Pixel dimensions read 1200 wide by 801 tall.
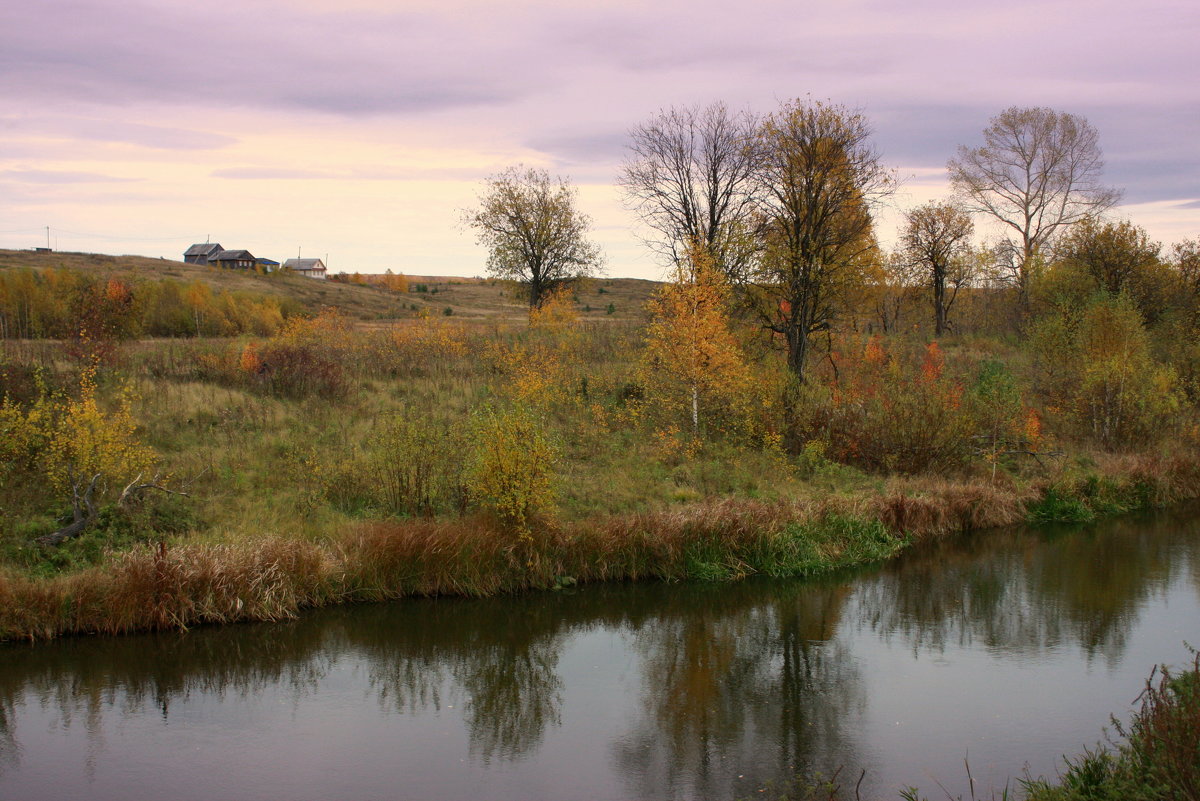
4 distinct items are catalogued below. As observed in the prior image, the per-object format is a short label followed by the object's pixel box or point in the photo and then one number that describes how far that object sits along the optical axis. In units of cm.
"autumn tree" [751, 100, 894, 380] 2744
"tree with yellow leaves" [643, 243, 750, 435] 2406
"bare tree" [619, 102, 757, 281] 3083
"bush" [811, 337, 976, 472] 2330
